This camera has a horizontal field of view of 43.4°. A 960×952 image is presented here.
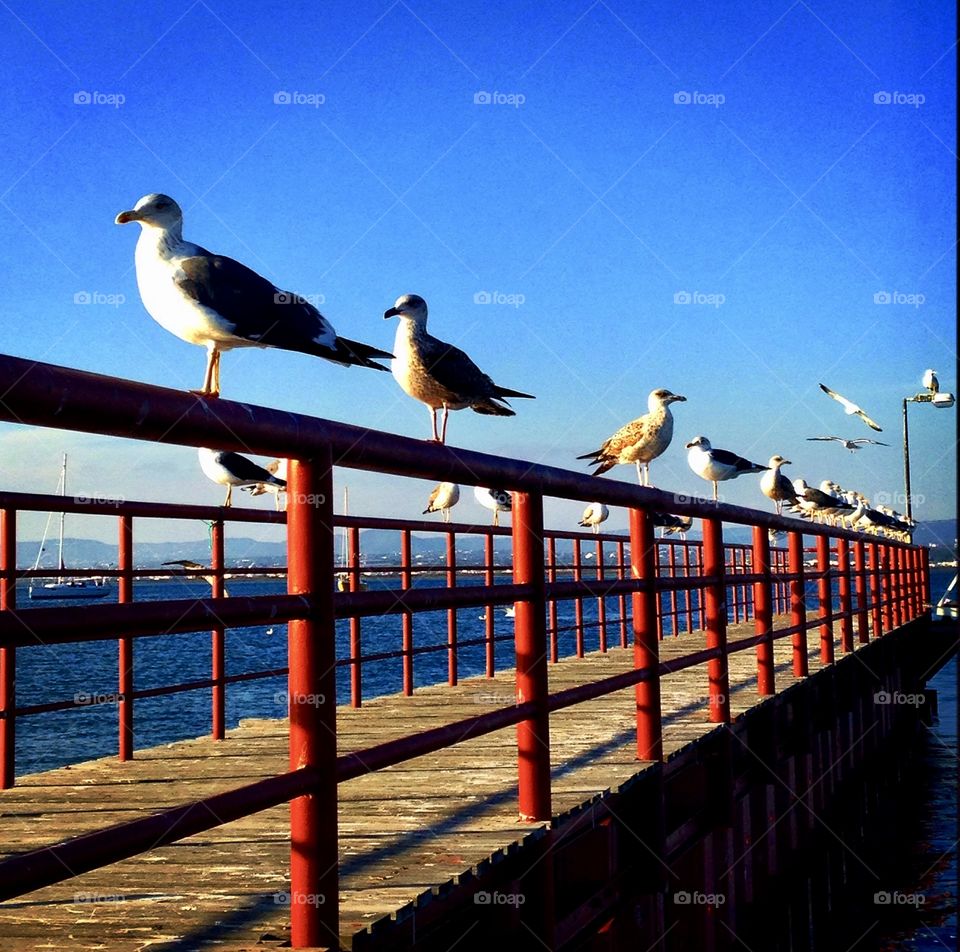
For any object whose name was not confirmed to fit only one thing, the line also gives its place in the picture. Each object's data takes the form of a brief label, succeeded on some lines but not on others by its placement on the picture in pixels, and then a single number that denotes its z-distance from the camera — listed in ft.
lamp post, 106.52
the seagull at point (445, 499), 63.46
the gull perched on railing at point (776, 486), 70.85
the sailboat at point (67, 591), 426.10
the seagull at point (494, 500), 56.39
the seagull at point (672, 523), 54.22
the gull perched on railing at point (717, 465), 52.24
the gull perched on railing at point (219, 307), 16.63
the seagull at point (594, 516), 79.66
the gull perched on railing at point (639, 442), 39.81
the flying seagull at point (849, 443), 85.09
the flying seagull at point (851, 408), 71.79
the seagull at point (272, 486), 39.67
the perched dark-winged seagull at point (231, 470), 34.19
